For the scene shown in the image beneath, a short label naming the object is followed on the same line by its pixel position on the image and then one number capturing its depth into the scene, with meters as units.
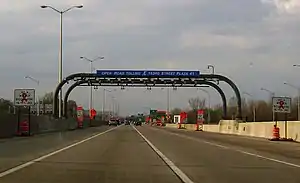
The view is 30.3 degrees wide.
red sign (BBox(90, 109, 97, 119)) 123.50
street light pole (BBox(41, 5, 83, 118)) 67.86
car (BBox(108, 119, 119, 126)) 150.15
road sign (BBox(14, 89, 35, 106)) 54.03
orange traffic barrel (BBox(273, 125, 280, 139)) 46.47
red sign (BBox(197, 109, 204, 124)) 92.12
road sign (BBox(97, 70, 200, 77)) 83.88
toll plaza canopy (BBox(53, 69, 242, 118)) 83.69
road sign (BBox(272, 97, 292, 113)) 47.50
